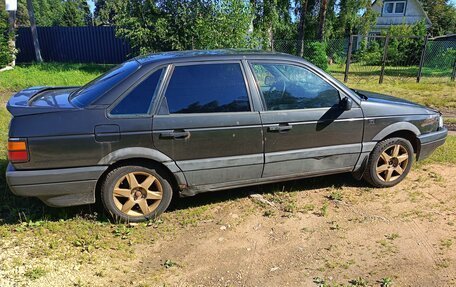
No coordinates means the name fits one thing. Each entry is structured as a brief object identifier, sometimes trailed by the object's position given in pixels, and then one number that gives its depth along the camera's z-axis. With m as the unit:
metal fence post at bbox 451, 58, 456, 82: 14.82
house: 41.12
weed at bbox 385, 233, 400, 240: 3.65
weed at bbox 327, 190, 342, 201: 4.45
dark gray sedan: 3.42
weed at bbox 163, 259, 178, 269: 3.20
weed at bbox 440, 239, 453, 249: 3.52
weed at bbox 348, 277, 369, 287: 2.99
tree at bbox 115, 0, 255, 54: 9.91
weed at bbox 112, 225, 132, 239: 3.61
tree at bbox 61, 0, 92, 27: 52.93
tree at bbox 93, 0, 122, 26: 62.29
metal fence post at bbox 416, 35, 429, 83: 14.39
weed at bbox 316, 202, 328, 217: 4.10
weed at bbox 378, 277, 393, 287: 2.98
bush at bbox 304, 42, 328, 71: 18.38
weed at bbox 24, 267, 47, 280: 3.00
